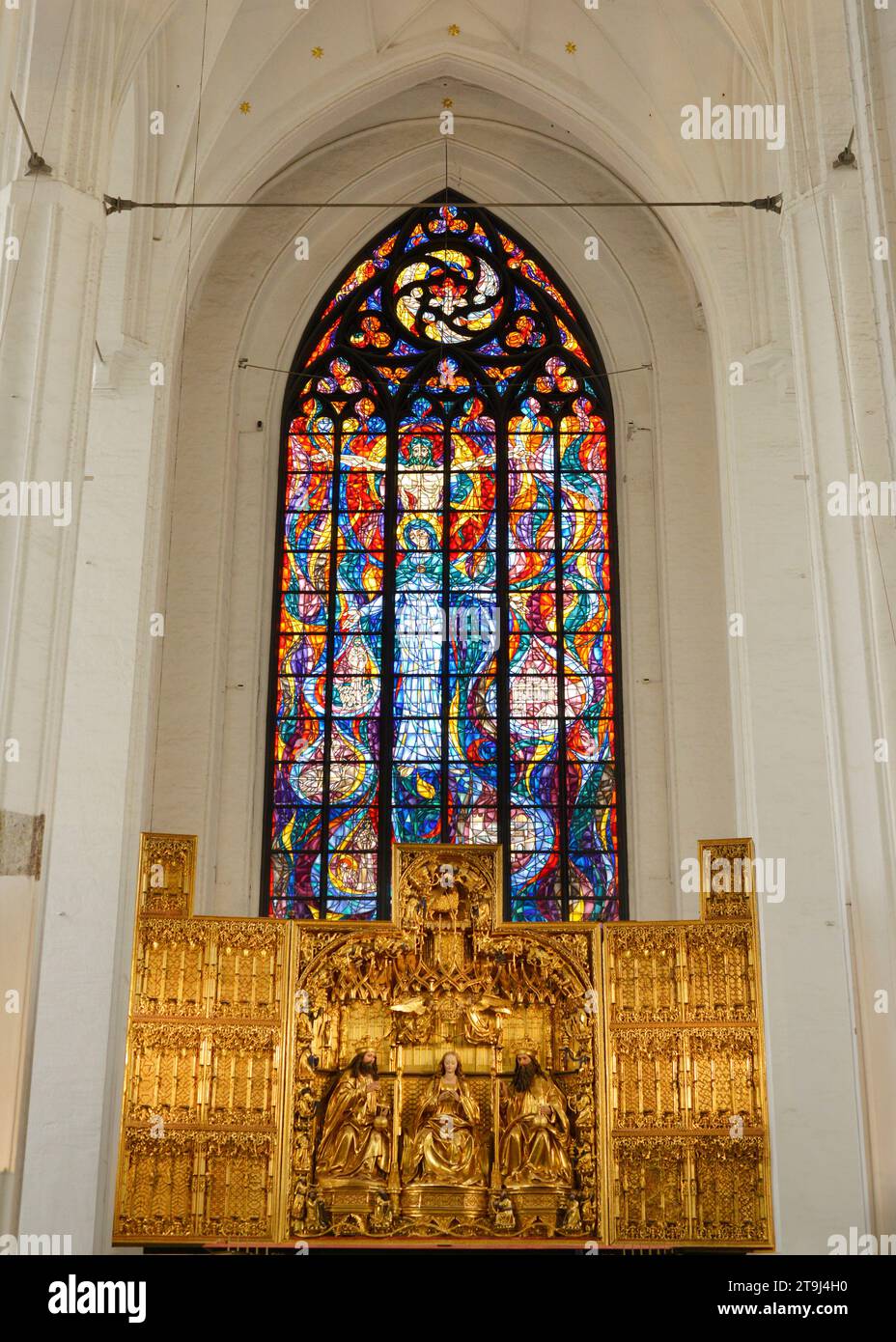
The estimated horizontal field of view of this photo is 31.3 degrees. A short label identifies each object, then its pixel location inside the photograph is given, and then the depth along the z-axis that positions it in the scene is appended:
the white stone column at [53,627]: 9.70
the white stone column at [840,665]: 9.66
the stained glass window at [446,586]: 15.49
